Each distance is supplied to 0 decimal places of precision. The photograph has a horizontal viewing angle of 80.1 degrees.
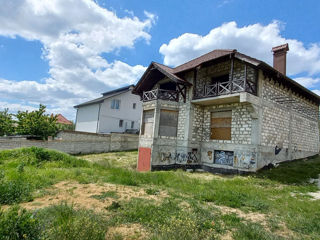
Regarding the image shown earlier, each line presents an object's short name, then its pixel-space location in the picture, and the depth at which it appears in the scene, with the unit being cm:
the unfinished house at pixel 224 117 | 1184
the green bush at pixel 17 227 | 246
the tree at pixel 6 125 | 1947
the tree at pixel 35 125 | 1900
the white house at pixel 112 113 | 2512
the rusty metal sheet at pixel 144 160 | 1359
